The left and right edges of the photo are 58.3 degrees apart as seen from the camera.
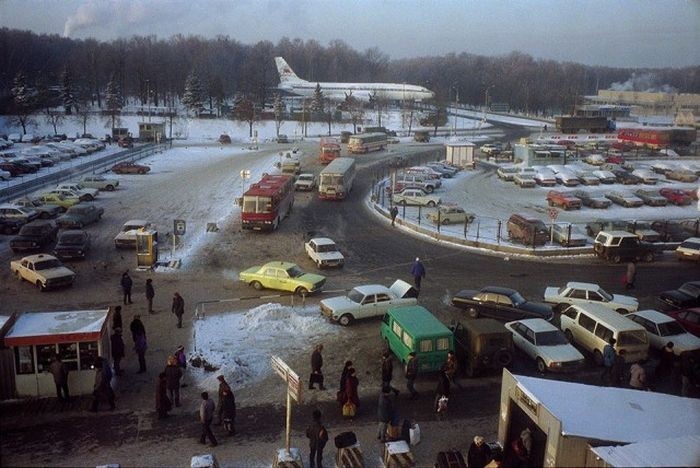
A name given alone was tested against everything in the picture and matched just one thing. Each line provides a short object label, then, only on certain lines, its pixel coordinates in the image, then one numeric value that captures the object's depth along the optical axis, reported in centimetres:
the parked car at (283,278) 2121
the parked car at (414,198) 3688
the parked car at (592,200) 3719
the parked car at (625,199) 3753
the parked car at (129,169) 4731
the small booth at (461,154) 5375
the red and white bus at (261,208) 2970
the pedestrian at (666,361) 1546
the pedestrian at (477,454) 1061
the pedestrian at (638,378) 1400
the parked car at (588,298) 1948
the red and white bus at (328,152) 5466
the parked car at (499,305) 1862
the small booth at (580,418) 947
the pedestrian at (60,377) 1312
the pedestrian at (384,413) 1192
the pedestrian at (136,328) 1507
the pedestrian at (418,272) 2177
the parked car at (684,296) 2002
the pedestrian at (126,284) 1991
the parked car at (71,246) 2488
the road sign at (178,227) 2555
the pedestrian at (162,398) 1258
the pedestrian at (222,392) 1218
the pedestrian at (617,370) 1444
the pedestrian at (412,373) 1395
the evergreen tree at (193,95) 9450
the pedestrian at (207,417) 1159
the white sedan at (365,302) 1839
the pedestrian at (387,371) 1373
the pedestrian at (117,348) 1471
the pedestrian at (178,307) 1783
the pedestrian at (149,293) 1911
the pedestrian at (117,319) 1666
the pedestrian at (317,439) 1088
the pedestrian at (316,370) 1423
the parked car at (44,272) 2148
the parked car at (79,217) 2964
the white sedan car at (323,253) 2456
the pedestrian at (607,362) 1461
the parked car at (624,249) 2595
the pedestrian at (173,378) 1312
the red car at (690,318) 1775
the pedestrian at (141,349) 1495
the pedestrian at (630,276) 2247
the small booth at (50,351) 1340
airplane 11612
